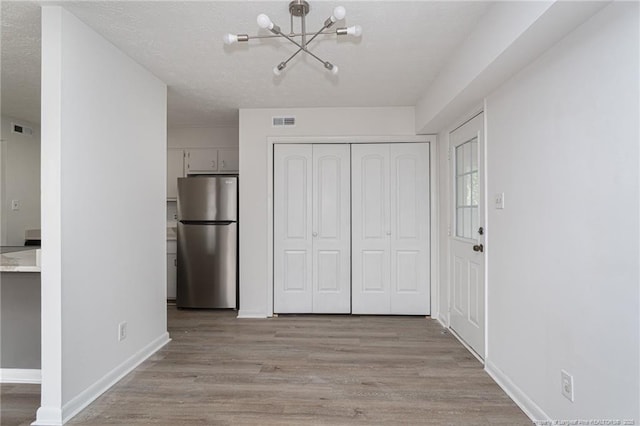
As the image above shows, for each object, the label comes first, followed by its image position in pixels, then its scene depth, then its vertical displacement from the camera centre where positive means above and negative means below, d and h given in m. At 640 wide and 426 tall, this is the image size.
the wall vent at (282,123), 4.19 +1.04
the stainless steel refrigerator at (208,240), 4.40 -0.33
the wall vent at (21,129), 4.41 +1.05
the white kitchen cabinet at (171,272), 4.86 -0.78
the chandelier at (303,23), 1.69 +0.93
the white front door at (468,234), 2.92 -0.19
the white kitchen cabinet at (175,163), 5.04 +0.70
